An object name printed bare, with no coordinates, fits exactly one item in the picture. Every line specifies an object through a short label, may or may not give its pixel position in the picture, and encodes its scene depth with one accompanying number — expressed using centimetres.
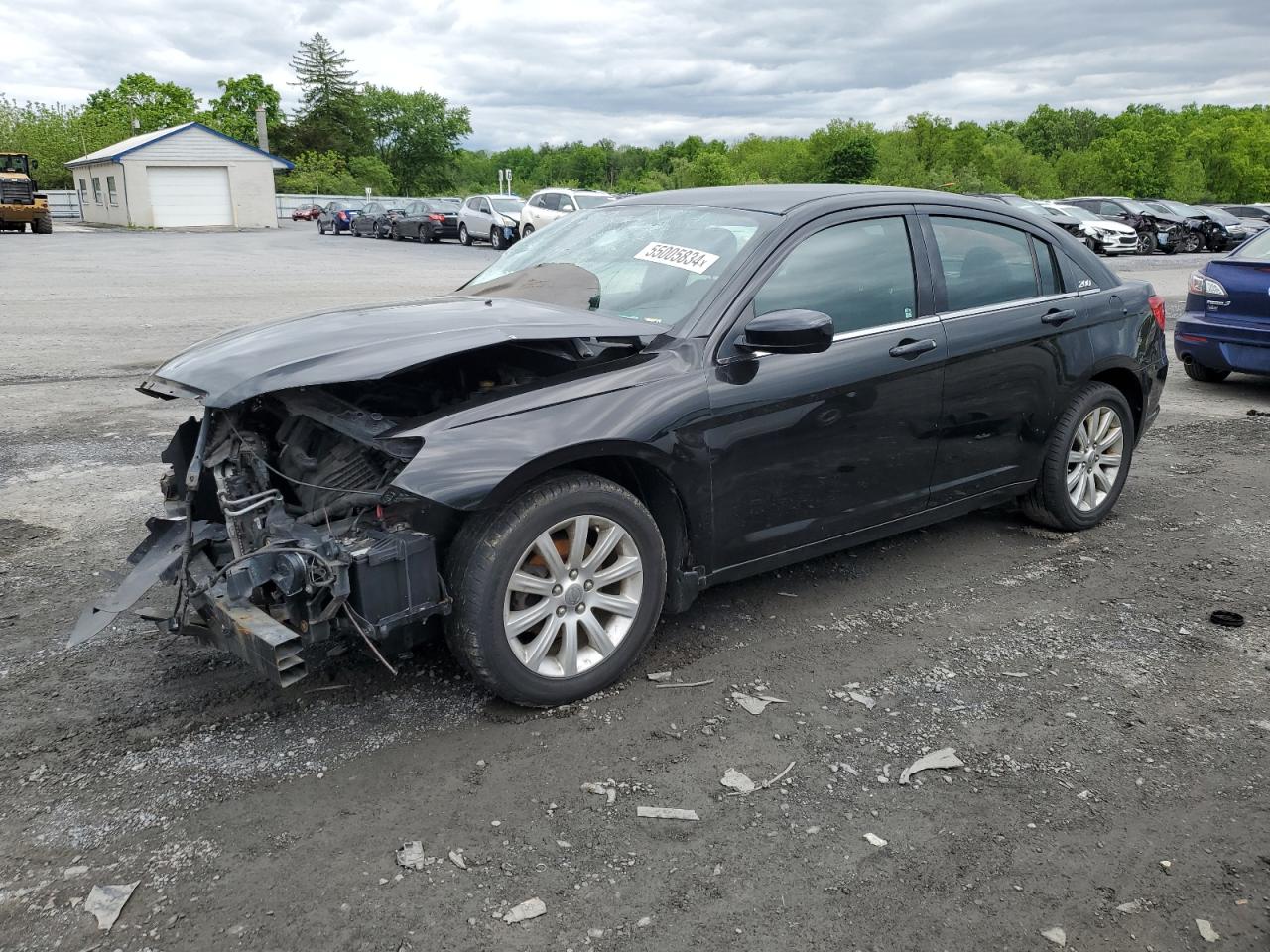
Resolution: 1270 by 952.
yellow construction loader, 3831
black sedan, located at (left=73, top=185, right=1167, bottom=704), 326
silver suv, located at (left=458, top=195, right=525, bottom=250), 3083
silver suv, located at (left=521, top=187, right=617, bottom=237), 2719
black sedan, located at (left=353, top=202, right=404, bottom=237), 3739
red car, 6050
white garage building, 4872
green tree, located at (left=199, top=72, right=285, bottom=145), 10400
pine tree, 9788
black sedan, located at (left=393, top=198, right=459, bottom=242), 3478
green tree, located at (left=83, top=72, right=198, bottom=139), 9081
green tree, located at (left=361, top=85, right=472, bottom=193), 10056
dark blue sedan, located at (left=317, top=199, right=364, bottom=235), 4144
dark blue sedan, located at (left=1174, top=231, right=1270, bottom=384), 873
